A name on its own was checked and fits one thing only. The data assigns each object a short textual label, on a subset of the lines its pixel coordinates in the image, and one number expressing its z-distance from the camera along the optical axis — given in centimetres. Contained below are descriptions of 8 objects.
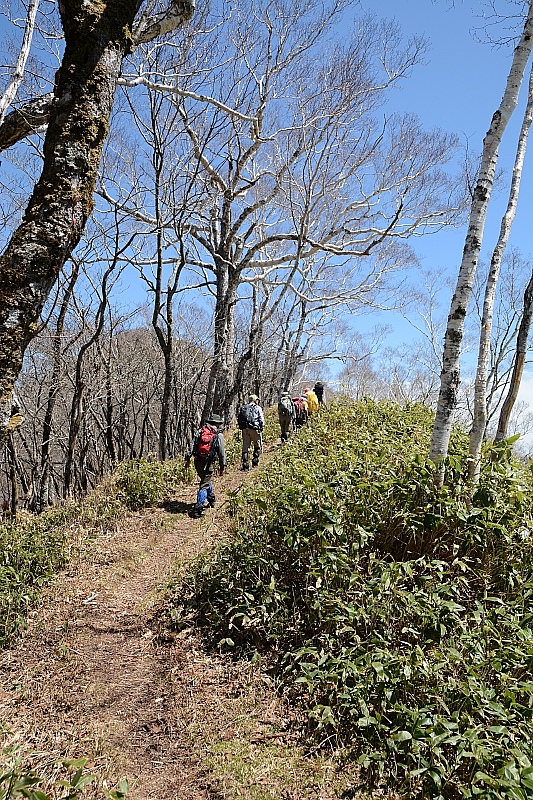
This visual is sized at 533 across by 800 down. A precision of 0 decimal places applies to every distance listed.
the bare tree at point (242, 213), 1209
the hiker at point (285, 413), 1315
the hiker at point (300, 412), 1449
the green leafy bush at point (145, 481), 933
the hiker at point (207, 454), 852
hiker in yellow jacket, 1440
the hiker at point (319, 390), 1616
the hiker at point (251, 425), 1126
